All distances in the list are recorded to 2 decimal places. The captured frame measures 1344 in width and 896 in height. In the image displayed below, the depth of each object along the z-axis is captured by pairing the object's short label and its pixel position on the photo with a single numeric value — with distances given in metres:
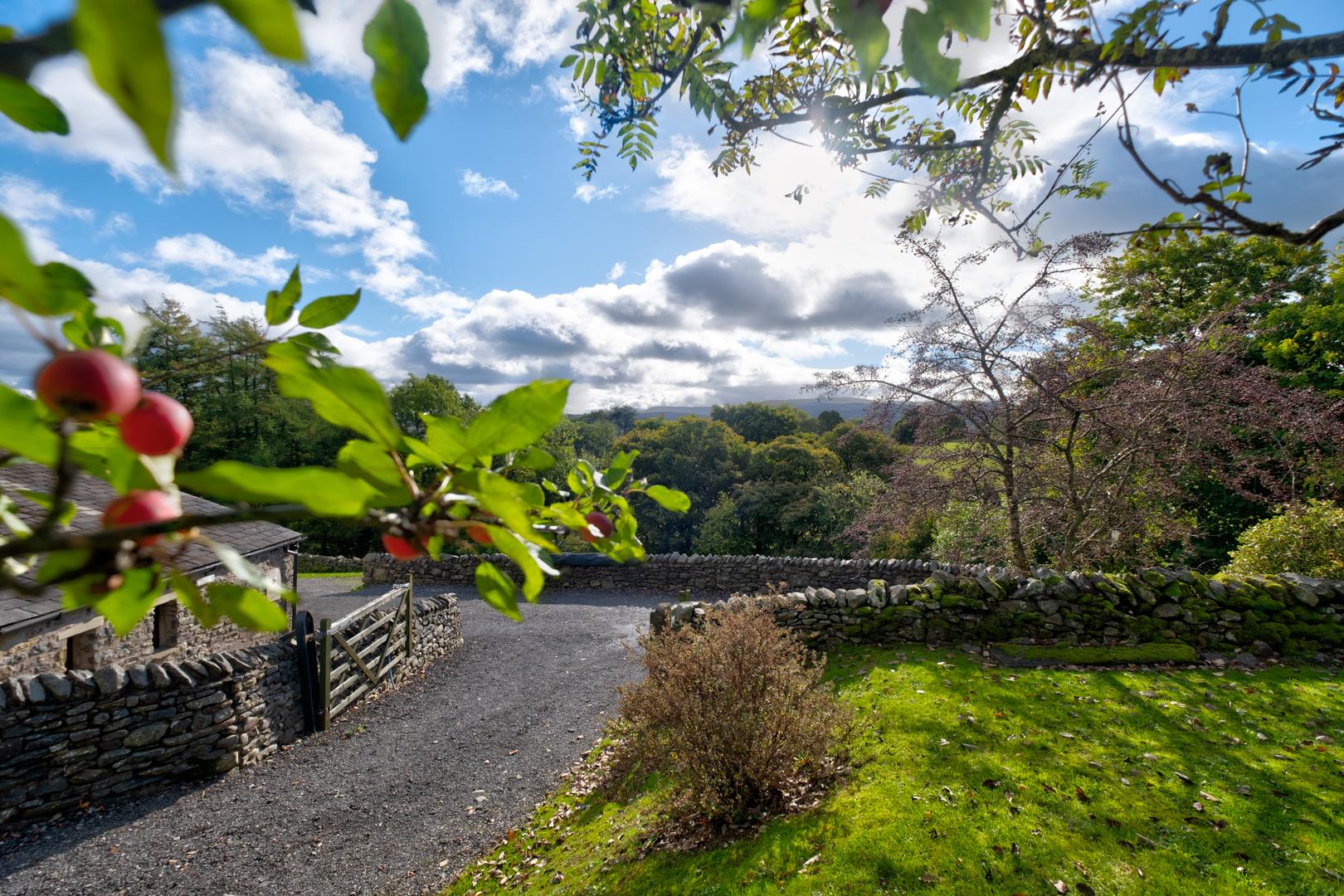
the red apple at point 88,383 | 0.47
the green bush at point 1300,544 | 7.48
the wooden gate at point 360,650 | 7.45
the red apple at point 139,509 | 0.51
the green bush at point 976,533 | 8.38
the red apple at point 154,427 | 0.53
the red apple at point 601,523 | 1.01
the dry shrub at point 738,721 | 4.20
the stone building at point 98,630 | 6.59
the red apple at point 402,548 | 0.64
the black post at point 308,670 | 7.33
